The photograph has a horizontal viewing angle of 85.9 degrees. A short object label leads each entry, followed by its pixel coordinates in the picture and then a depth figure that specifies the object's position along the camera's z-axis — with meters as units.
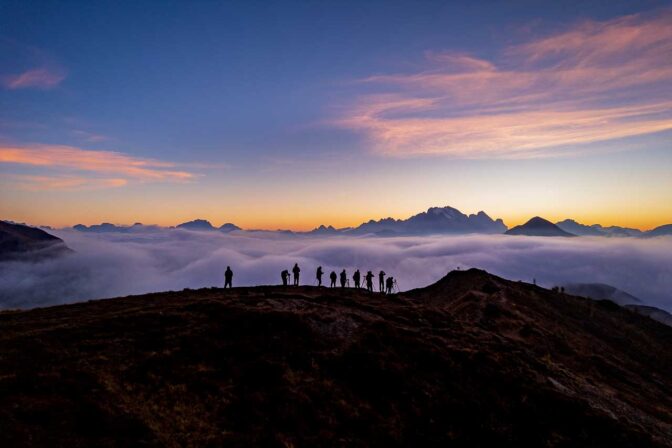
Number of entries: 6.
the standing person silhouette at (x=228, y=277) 43.47
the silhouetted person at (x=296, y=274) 48.34
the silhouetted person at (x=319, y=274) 48.22
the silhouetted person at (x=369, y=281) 53.53
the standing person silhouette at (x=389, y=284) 55.89
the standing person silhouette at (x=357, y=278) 50.34
